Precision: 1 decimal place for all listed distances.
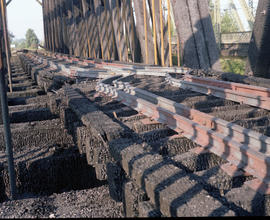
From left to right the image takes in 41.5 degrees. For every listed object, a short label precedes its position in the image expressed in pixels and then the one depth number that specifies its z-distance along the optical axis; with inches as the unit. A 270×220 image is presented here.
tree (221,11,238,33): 2281.0
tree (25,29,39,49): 4971.0
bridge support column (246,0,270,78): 323.0
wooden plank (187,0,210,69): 368.5
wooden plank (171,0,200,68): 368.5
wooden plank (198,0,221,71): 370.6
